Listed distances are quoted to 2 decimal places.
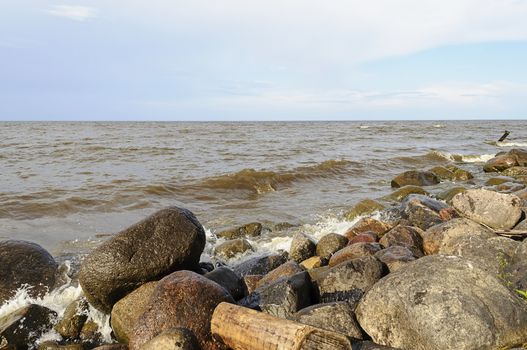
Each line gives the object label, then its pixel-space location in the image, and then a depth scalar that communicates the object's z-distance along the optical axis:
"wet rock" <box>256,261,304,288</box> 5.75
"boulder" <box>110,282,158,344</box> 4.96
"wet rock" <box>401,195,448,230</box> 8.51
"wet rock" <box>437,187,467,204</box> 11.23
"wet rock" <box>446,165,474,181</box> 16.22
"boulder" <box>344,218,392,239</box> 8.05
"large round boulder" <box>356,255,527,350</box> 3.60
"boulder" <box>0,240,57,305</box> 5.91
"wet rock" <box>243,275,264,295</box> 5.80
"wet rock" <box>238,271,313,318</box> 4.67
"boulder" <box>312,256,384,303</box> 5.16
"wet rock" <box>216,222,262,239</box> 9.13
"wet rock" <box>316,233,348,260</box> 7.20
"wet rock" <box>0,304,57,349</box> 4.96
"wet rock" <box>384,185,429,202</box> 12.13
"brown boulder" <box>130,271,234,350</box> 4.10
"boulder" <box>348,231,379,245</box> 7.30
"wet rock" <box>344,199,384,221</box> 10.13
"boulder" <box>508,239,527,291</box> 4.49
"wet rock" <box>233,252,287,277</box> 6.65
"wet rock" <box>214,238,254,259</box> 7.75
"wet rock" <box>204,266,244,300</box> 5.36
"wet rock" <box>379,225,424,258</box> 6.81
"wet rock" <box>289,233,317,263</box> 7.25
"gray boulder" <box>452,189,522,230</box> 7.09
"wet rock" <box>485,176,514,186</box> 13.87
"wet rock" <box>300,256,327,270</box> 6.62
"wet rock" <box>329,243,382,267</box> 6.32
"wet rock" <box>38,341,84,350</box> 4.91
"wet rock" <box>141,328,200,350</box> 3.64
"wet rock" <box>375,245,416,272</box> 5.56
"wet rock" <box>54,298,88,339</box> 5.28
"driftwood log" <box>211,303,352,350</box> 3.26
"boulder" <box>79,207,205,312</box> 5.16
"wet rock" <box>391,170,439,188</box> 14.76
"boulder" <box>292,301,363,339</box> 4.10
